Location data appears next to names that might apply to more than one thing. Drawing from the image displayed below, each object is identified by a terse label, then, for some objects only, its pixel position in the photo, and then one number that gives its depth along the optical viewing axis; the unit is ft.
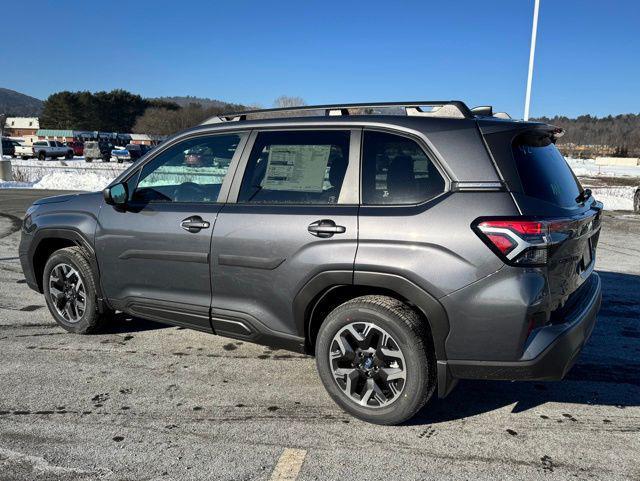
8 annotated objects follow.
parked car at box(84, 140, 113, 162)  159.43
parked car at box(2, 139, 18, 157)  152.76
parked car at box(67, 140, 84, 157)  186.19
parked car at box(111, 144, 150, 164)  151.79
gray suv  9.22
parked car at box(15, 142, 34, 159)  155.08
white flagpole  55.01
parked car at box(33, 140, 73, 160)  154.51
